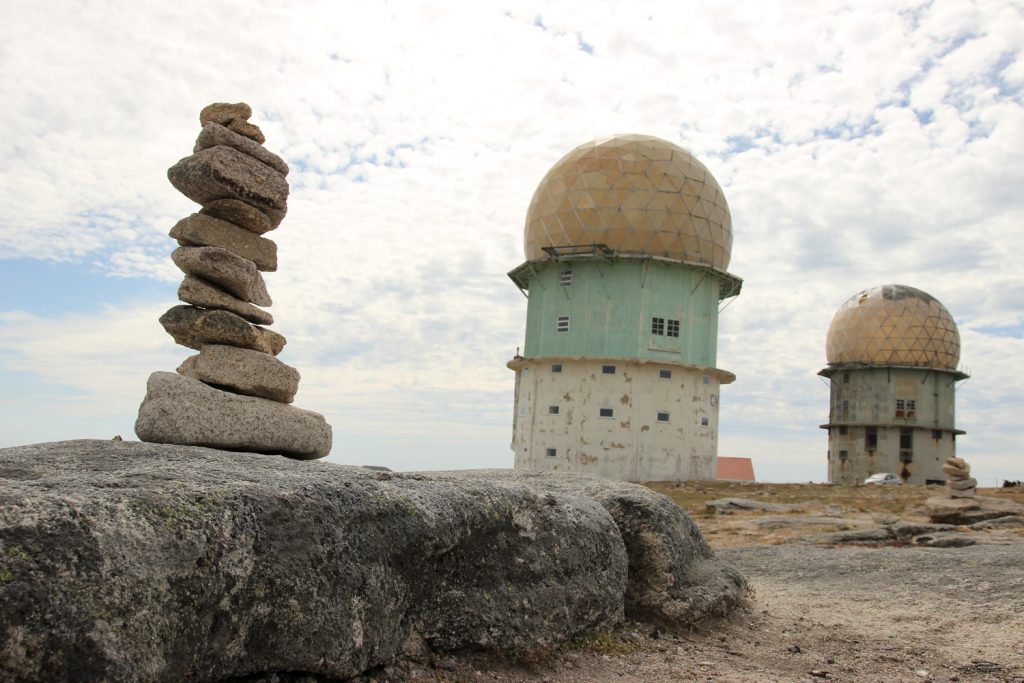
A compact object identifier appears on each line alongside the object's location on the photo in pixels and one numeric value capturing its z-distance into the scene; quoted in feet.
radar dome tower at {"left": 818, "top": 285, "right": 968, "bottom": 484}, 159.33
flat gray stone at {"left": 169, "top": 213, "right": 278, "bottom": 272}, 29.53
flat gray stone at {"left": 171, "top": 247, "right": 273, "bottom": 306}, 28.91
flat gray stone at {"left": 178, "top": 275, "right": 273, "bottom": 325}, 29.07
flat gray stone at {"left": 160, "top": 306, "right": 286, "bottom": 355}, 28.81
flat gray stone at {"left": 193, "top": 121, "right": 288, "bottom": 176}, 29.71
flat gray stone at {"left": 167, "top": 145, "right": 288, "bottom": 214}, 29.22
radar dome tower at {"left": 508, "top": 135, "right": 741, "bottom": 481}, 107.04
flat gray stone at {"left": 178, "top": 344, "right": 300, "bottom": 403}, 28.32
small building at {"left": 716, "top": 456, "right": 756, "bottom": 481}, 140.05
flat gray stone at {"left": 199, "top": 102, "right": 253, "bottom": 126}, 30.60
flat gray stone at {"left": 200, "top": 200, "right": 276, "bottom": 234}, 29.99
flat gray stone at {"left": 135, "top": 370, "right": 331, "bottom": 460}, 26.45
